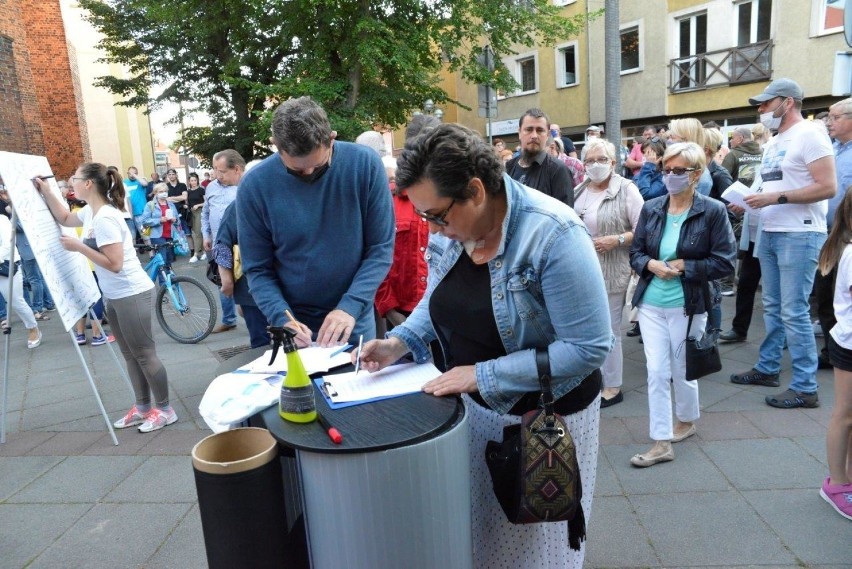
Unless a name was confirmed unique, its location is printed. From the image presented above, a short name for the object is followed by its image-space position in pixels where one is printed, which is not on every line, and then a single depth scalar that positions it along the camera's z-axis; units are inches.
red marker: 59.5
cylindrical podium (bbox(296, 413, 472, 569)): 58.7
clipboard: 70.6
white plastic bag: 73.2
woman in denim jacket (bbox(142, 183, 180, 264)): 482.9
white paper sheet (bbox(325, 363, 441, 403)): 73.5
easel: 165.8
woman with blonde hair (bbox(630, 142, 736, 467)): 135.8
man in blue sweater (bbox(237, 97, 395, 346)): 103.2
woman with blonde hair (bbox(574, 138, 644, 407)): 172.6
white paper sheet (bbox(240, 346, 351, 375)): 84.4
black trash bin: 64.2
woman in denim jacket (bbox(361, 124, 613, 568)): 63.6
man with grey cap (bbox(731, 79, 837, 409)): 159.9
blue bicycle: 287.7
